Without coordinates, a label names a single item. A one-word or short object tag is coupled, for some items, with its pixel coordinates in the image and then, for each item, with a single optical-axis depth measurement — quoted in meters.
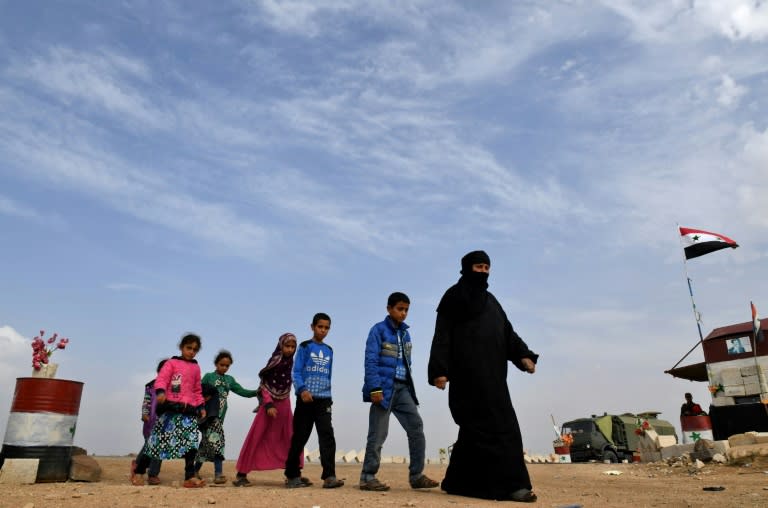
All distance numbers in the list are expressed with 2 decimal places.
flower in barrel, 6.83
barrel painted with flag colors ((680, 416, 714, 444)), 12.66
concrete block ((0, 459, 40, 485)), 6.21
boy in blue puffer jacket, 5.48
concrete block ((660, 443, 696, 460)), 11.79
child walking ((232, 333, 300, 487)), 6.70
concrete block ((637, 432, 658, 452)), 14.02
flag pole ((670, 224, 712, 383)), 15.88
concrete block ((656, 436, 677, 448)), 13.86
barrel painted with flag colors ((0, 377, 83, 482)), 6.42
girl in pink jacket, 5.91
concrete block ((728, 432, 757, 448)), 10.06
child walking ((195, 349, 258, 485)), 6.94
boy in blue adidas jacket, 5.87
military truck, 22.44
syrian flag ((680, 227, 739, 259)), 17.16
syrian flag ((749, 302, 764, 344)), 14.99
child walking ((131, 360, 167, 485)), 6.09
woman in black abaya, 4.75
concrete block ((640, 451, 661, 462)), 13.68
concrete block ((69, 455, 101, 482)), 6.95
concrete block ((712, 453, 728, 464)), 9.70
